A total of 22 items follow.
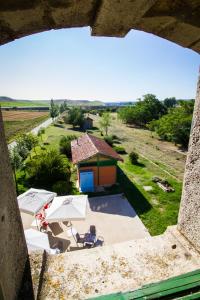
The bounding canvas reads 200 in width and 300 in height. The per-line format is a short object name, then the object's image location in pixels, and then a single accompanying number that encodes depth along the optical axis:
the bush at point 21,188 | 16.39
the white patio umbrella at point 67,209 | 10.91
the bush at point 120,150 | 28.34
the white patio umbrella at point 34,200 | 11.73
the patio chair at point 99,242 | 10.44
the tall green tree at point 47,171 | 17.39
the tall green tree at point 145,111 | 57.53
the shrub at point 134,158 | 23.71
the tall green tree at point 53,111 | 64.12
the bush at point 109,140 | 32.54
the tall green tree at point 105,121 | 43.19
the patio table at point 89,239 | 10.24
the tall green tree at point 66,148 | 26.42
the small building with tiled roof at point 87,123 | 51.52
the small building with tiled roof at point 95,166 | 16.41
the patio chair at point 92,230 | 11.13
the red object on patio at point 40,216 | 12.68
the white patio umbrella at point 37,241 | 9.09
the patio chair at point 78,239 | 10.69
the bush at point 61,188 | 15.91
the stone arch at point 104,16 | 1.35
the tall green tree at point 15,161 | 16.62
